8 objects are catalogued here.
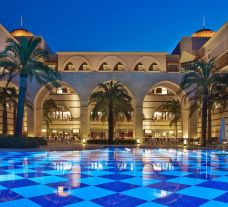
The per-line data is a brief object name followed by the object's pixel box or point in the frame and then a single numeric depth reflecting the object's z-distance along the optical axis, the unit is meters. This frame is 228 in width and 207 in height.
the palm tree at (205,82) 17.82
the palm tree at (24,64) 14.35
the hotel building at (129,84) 24.38
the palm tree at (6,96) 19.60
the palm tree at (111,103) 19.35
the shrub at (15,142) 13.33
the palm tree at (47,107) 26.69
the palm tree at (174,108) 27.25
